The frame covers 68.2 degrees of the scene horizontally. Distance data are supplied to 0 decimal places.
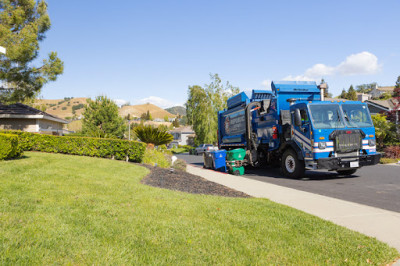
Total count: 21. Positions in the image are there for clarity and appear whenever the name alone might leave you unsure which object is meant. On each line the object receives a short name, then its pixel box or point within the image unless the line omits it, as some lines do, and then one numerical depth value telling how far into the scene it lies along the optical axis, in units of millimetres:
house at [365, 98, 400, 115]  34334
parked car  38531
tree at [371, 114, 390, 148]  20784
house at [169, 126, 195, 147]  76794
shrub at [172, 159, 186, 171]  14751
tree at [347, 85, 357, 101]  69531
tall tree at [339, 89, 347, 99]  81875
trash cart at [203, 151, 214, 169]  15891
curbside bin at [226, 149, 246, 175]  14125
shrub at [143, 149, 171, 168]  14938
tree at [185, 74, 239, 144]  41938
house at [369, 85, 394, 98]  107688
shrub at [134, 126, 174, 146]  18672
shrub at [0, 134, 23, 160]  9258
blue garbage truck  10578
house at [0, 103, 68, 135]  19297
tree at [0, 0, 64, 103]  14625
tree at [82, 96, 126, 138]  30375
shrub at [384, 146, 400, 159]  19094
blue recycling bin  14930
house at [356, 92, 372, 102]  44547
